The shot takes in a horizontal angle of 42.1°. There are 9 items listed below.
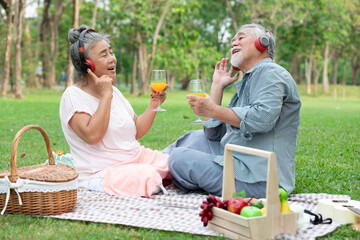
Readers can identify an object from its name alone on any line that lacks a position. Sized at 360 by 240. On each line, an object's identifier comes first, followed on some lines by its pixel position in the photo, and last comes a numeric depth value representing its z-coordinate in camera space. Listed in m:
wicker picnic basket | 3.64
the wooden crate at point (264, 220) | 2.98
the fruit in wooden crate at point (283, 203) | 3.22
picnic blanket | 3.39
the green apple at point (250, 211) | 3.06
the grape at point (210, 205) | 3.27
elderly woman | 4.30
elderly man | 3.82
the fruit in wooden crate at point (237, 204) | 3.16
